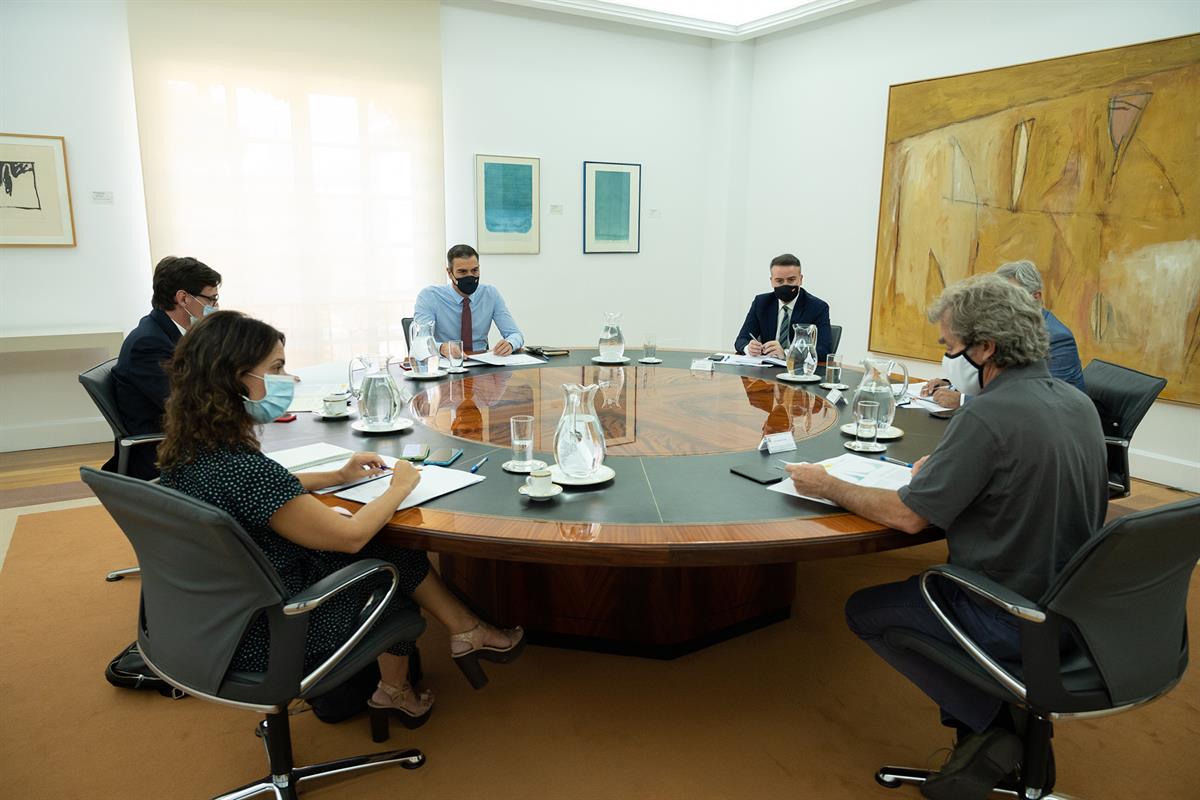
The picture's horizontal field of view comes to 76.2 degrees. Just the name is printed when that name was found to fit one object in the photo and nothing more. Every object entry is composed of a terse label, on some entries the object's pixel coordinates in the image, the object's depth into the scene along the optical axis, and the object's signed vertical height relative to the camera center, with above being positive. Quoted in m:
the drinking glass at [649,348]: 3.87 -0.44
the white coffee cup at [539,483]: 1.90 -0.55
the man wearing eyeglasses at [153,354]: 2.75 -0.36
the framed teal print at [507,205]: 6.05 +0.43
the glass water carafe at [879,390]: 2.36 -0.38
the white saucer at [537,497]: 1.90 -0.58
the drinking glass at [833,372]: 3.14 -0.44
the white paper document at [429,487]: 1.93 -0.59
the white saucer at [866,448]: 2.33 -0.55
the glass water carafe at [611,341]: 3.73 -0.39
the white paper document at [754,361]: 3.85 -0.50
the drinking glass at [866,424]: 2.35 -0.49
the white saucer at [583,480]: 2.02 -0.57
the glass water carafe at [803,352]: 3.38 -0.38
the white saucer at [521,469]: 2.10 -0.57
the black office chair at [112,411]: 2.63 -0.55
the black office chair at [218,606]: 1.48 -0.73
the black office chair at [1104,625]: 1.48 -0.73
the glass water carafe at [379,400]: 2.46 -0.46
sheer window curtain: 5.05 +0.69
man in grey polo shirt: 1.69 -0.52
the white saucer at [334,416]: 2.68 -0.55
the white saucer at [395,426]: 2.50 -0.55
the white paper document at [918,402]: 2.90 -0.52
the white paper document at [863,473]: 2.00 -0.56
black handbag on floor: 2.43 -1.33
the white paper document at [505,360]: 3.75 -0.50
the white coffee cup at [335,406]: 2.69 -0.52
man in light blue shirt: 4.25 -0.29
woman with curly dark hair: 1.65 -0.47
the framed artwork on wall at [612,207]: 6.50 +0.45
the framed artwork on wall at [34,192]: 4.68 +0.36
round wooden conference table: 1.73 -0.60
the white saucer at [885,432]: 2.46 -0.54
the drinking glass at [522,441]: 2.07 -0.49
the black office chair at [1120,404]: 2.82 -0.51
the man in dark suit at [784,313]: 4.18 -0.28
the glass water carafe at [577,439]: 2.01 -0.47
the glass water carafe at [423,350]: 3.30 -0.40
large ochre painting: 4.16 +0.45
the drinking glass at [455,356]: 3.55 -0.45
